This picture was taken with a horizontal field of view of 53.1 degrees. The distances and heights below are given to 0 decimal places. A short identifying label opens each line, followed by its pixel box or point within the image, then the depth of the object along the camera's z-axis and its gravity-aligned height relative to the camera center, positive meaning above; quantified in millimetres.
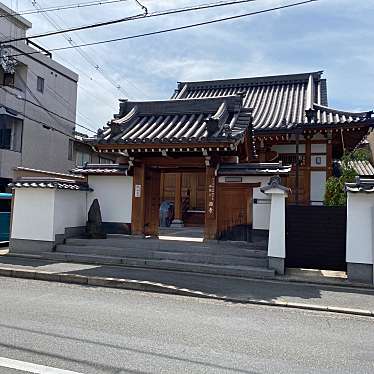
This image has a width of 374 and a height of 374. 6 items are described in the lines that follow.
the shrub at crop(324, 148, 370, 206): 12016 +1057
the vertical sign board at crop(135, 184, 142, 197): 12570 +739
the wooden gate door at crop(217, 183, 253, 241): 11547 +149
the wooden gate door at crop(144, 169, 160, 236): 12984 +399
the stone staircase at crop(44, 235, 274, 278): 9922 -1204
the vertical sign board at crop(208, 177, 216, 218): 11688 +556
